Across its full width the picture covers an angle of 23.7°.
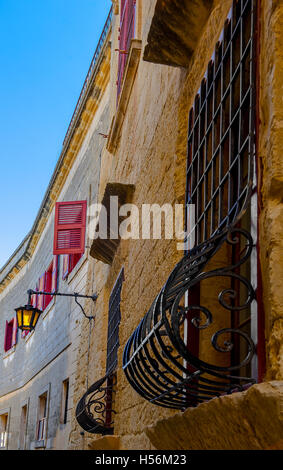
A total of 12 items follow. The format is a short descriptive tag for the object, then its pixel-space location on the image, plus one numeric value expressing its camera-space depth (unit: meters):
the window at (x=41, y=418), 14.19
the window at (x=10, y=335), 21.86
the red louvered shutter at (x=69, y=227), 11.72
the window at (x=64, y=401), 11.89
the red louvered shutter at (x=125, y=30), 8.47
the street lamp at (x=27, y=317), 11.97
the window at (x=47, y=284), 14.88
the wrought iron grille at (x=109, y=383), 6.91
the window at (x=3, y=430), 20.06
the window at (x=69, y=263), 12.72
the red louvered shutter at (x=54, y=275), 14.71
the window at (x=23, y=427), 17.20
